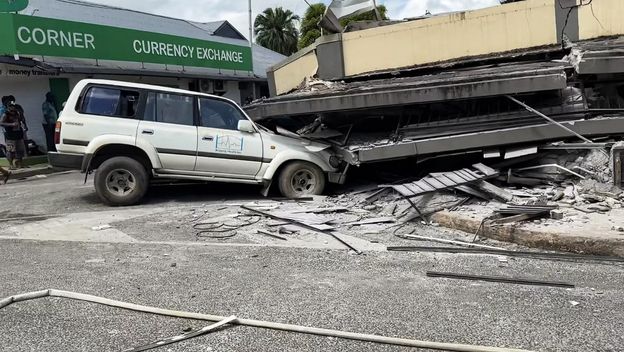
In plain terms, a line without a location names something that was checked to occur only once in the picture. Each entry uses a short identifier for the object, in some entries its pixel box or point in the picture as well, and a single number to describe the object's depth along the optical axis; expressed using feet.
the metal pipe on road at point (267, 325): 11.74
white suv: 27.53
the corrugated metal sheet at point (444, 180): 24.20
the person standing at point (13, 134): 44.32
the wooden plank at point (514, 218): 21.20
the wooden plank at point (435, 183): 24.52
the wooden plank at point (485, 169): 25.69
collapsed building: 26.73
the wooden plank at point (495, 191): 24.21
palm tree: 172.76
